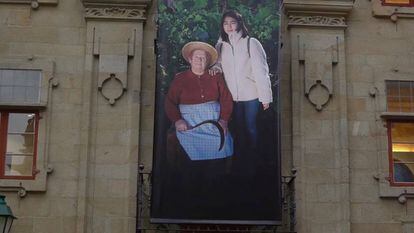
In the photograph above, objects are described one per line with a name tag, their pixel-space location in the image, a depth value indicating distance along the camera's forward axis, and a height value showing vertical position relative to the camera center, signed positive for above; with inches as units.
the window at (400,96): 589.6 +70.3
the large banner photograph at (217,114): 535.2 +50.5
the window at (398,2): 612.4 +149.2
